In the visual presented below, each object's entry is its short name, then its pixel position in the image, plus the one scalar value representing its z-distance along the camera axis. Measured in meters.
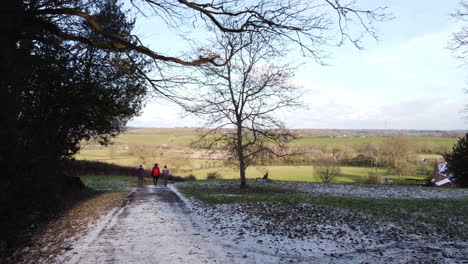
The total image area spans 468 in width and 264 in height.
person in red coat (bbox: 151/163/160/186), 23.59
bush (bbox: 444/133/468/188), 29.06
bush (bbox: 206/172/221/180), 39.71
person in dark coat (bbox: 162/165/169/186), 23.43
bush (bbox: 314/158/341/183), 43.81
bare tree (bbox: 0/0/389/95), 6.43
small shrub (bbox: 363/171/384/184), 41.03
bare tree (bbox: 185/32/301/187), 18.78
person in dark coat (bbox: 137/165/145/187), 23.27
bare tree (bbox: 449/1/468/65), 10.98
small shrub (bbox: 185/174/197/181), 42.77
